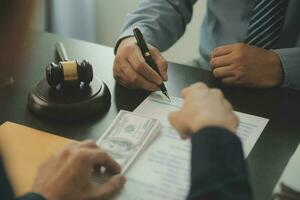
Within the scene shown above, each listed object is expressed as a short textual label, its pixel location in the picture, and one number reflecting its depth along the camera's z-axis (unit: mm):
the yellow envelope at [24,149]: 853
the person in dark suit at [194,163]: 715
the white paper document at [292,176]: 818
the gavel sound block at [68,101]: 1014
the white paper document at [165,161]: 829
